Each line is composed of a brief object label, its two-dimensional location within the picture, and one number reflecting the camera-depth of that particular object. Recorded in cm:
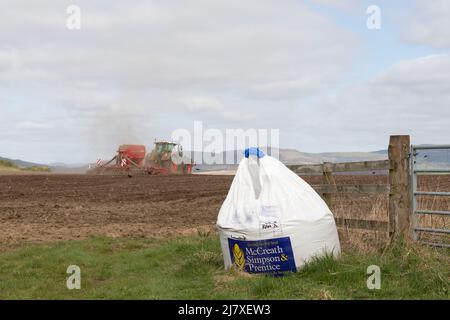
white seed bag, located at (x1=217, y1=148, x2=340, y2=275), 632
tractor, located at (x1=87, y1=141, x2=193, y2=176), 4122
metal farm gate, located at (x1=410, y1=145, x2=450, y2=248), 673
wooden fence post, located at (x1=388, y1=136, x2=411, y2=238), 692
